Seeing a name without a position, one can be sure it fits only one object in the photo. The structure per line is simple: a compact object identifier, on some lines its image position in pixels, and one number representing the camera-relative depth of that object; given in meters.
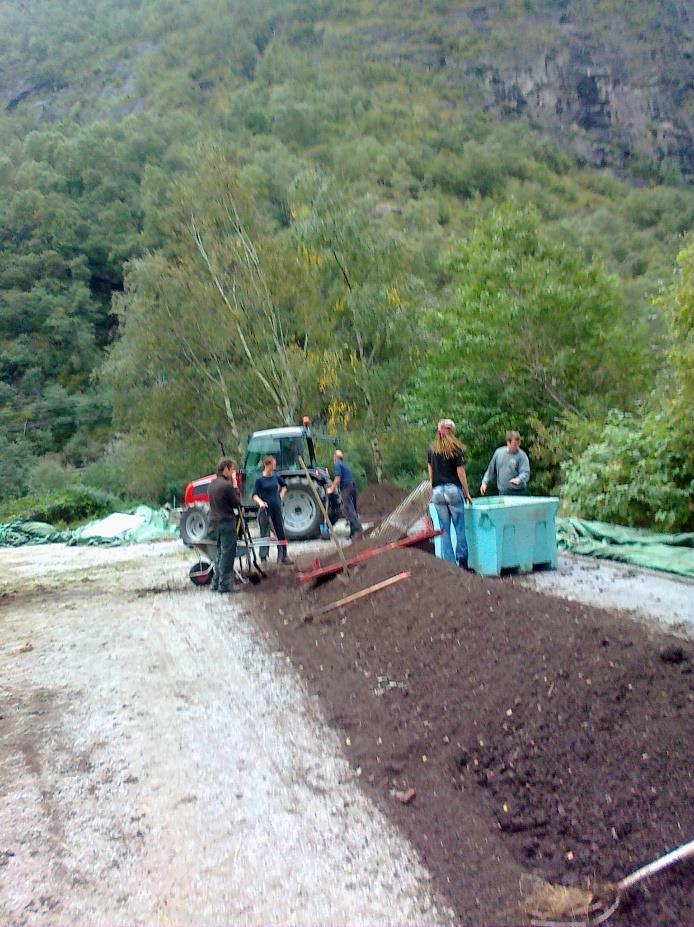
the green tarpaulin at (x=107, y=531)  22.10
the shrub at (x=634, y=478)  11.44
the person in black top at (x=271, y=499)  12.09
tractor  16.70
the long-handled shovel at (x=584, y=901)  2.89
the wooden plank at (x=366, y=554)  9.10
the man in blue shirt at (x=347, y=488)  14.52
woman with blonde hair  9.12
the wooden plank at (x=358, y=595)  7.76
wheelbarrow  10.94
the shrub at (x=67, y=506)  28.67
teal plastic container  9.25
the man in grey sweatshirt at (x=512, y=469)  10.80
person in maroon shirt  10.20
